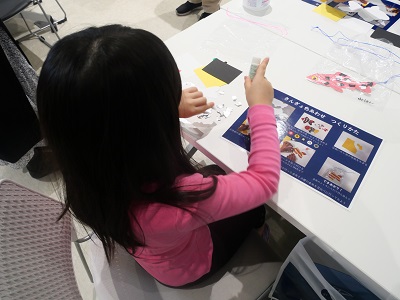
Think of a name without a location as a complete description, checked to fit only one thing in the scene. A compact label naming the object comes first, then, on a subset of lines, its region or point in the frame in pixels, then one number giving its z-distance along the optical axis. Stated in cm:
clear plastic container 109
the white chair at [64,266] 54
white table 59
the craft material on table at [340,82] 87
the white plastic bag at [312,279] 75
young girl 42
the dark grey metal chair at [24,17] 166
